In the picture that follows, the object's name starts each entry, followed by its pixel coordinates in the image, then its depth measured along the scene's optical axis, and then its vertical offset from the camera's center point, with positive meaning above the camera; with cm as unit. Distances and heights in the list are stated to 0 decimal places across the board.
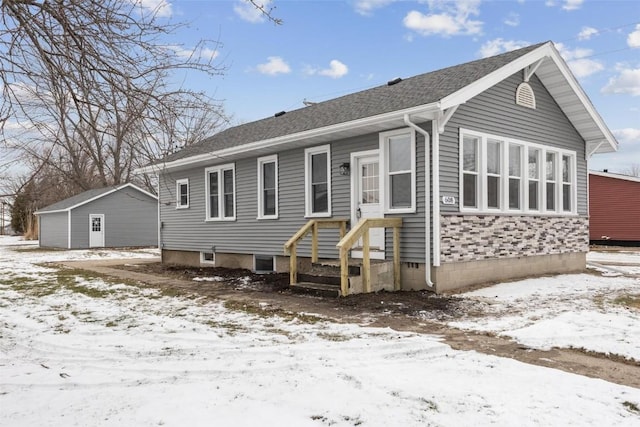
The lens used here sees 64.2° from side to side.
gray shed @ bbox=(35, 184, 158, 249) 2870 +27
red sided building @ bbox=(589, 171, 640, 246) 2466 +53
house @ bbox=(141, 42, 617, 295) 902 +90
